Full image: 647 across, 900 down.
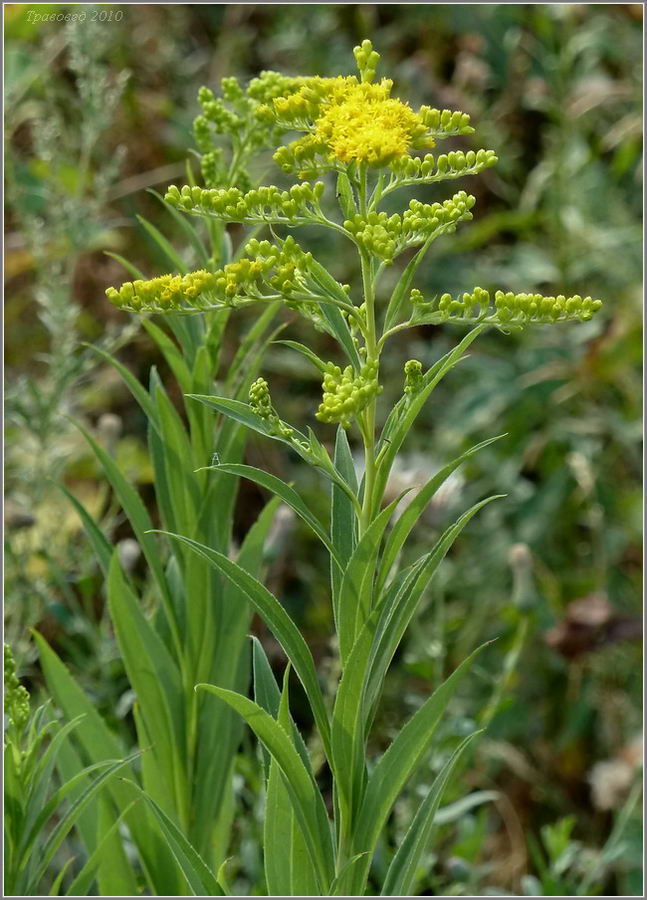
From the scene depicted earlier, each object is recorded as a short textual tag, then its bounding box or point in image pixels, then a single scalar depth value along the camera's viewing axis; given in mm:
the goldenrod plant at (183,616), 1132
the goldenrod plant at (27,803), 1086
